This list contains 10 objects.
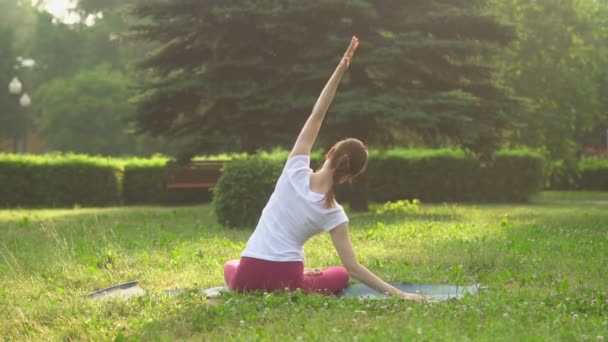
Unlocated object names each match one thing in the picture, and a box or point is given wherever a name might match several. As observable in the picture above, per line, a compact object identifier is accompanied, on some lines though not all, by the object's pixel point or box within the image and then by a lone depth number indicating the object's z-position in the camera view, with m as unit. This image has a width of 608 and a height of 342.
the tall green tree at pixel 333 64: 17.53
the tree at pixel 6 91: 55.62
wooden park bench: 26.48
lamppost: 35.19
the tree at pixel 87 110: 51.09
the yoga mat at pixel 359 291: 7.16
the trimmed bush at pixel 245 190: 15.01
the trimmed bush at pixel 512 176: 27.12
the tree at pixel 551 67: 28.00
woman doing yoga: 6.69
